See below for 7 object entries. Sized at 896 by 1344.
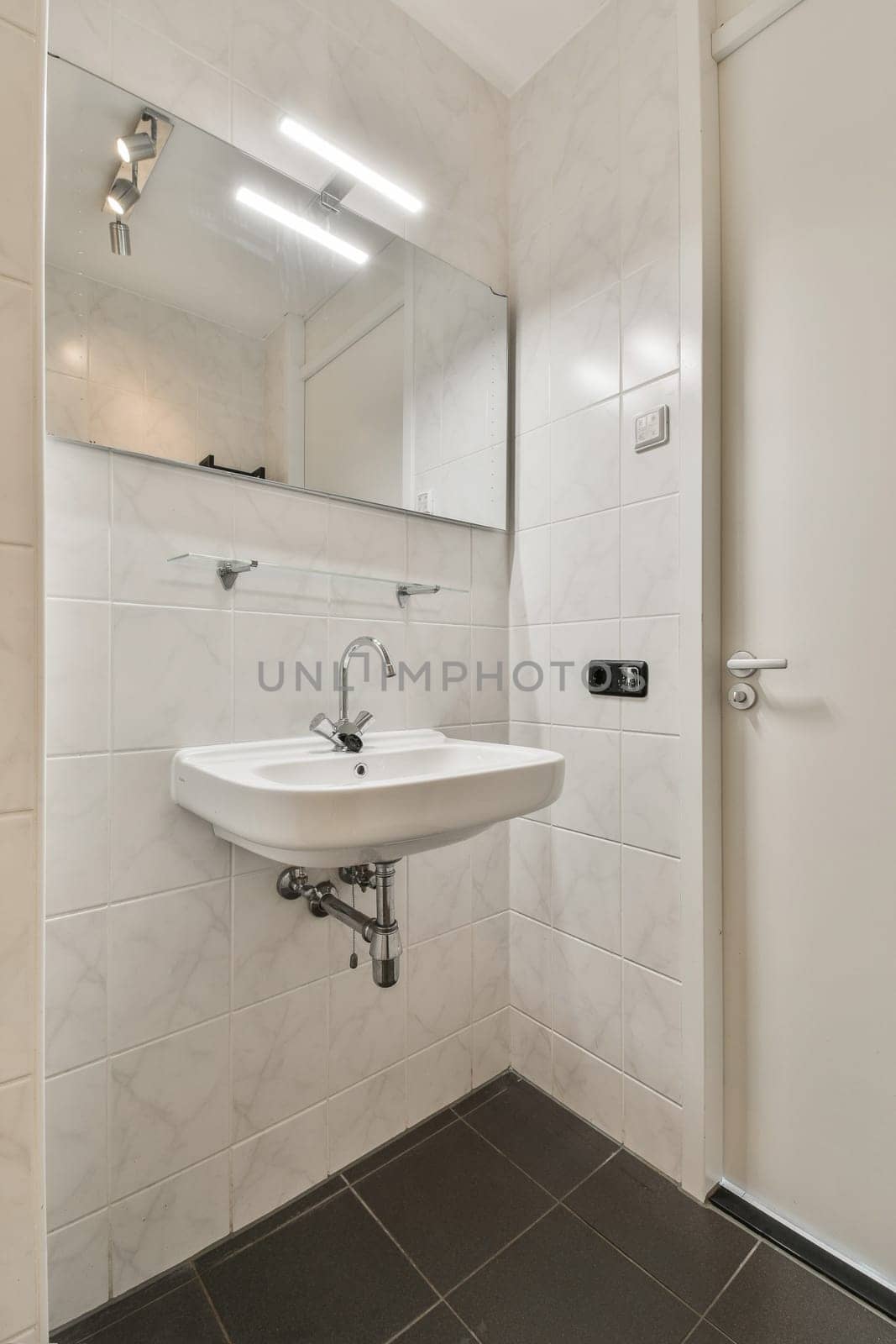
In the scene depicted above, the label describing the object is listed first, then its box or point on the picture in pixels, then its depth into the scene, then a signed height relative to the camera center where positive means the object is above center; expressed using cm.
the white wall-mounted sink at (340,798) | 81 -19
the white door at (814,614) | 104 +9
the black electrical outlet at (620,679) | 131 -2
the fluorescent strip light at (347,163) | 125 +106
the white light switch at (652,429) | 126 +48
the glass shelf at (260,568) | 111 +19
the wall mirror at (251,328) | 101 +66
